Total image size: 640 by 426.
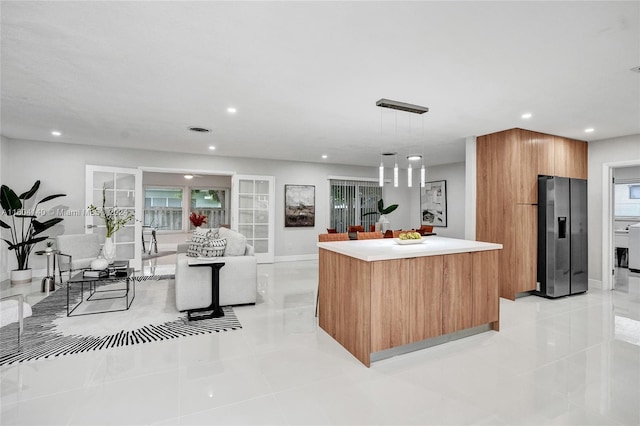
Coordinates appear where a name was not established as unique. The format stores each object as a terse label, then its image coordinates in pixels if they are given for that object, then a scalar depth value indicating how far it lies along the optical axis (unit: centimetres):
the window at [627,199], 719
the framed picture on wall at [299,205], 770
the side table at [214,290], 370
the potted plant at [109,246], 426
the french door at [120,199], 588
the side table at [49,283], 465
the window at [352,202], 836
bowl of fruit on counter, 332
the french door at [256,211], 715
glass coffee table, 380
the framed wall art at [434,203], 846
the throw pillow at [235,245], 424
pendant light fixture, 312
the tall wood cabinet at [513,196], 453
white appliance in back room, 633
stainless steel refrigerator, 461
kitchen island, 262
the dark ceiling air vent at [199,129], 467
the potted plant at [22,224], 500
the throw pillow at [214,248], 402
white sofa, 388
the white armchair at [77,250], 484
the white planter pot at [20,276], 507
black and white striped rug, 283
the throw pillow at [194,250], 415
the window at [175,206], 995
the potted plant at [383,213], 569
